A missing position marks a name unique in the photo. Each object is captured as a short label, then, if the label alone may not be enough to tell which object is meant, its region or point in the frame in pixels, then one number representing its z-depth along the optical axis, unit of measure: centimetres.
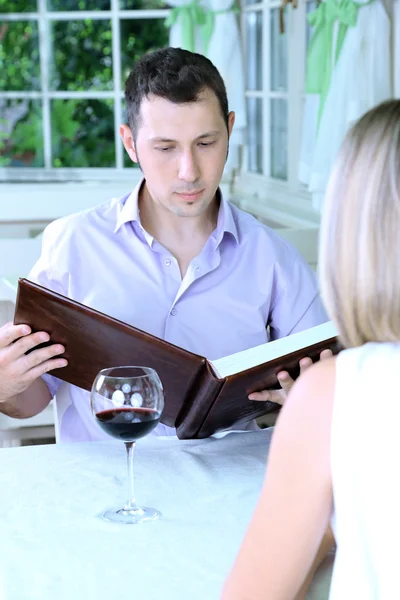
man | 239
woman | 156
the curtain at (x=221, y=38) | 623
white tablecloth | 175
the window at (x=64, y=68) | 694
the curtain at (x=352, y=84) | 399
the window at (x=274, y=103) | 540
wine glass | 190
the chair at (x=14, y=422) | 319
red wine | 190
